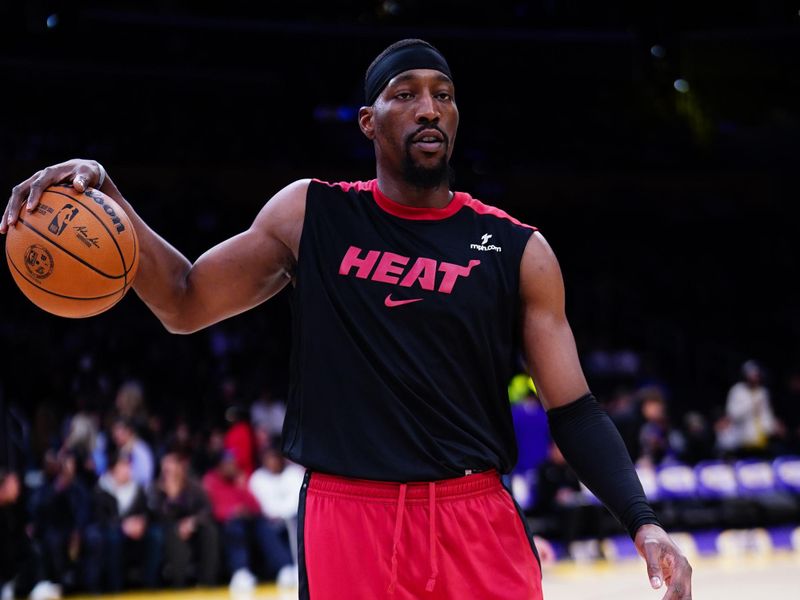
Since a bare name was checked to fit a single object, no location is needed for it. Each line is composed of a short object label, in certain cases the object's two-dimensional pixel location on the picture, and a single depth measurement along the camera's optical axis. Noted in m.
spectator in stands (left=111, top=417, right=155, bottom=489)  10.62
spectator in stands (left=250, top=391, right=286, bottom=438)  13.50
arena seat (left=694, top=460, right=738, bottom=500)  12.73
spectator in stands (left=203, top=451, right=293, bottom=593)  10.31
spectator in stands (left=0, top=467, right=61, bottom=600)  8.82
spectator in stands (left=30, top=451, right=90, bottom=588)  9.68
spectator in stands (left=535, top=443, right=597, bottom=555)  11.81
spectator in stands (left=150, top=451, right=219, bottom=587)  10.12
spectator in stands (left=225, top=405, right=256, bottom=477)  12.01
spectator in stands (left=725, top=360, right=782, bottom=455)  14.27
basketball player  2.95
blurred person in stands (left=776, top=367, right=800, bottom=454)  13.93
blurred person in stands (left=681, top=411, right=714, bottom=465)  13.27
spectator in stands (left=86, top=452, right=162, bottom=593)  9.88
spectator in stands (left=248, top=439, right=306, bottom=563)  10.51
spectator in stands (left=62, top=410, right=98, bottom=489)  10.27
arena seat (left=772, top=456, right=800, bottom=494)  13.09
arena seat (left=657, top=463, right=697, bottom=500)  12.52
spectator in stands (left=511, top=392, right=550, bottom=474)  11.23
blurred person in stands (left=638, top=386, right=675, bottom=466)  12.68
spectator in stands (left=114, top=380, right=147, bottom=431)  12.73
